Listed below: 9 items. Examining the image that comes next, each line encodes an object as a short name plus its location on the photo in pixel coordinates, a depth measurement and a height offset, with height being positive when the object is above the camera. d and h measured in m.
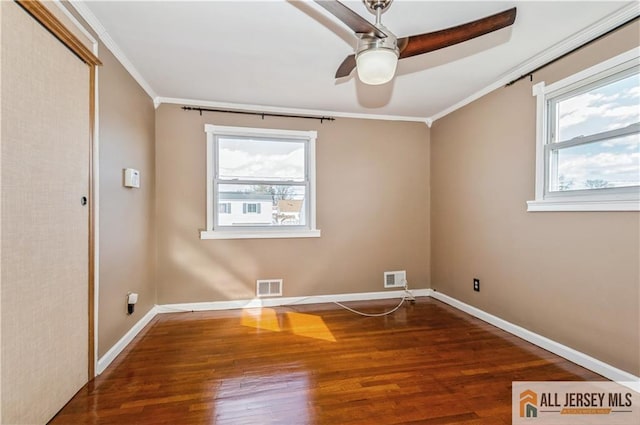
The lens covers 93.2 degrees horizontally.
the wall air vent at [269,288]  3.59 -0.93
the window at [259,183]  3.52 +0.32
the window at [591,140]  1.96 +0.52
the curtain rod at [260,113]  3.43 +1.14
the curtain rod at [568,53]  1.93 +1.19
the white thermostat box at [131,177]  2.51 +0.27
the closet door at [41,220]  1.36 -0.06
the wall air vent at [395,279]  3.95 -0.90
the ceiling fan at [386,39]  1.45 +0.89
